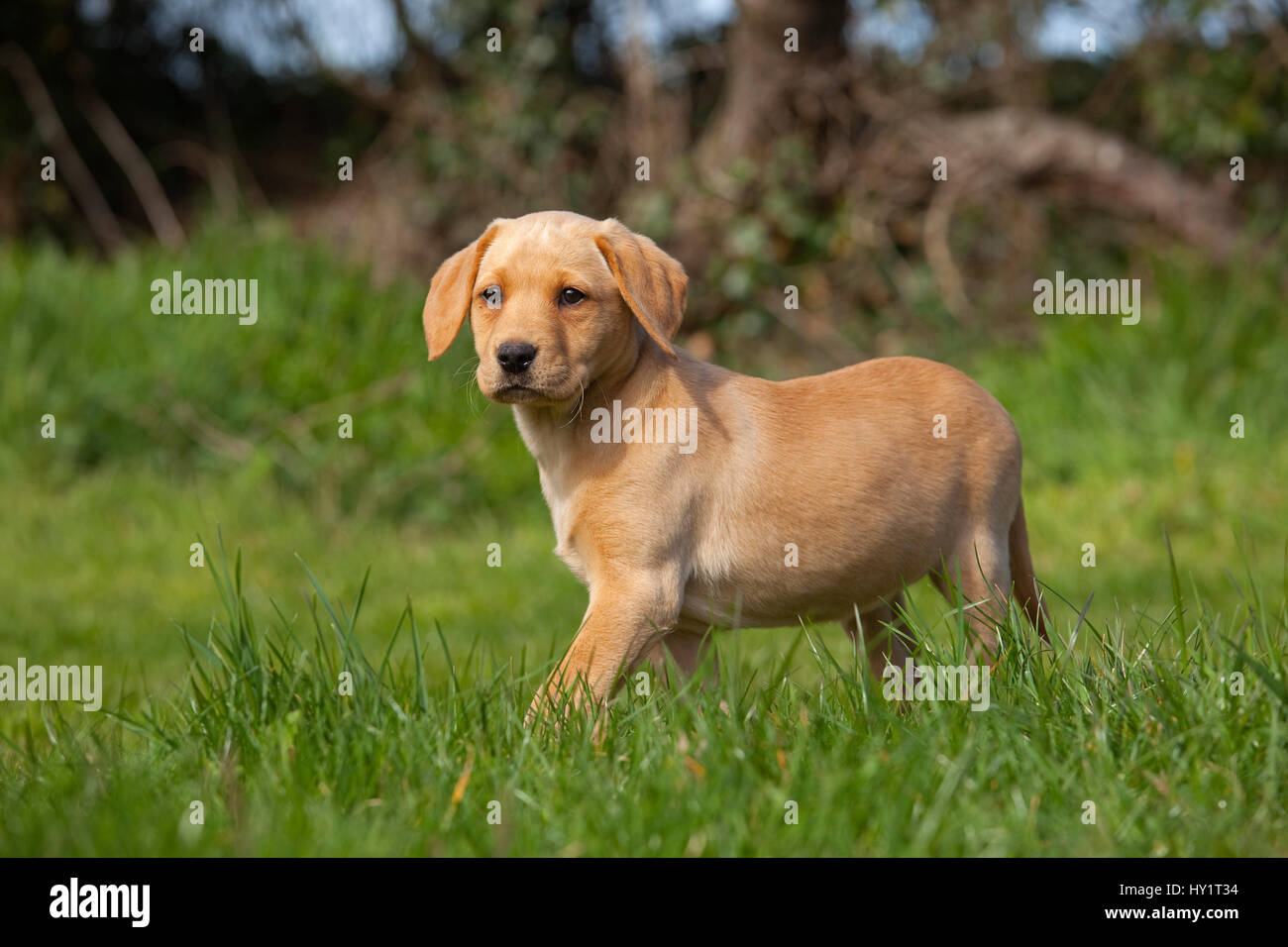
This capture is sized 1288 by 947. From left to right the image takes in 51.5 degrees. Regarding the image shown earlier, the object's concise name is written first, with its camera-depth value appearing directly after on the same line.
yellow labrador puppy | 3.35
